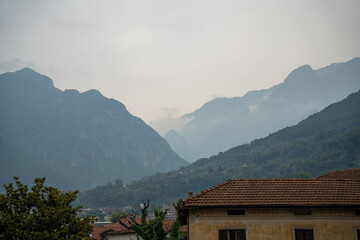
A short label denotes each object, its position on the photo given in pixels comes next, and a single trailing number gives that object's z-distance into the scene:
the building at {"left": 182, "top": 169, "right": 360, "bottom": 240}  25.52
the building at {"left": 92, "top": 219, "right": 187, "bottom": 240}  50.19
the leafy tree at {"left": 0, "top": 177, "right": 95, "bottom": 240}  26.86
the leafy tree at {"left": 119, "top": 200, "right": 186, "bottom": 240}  27.66
